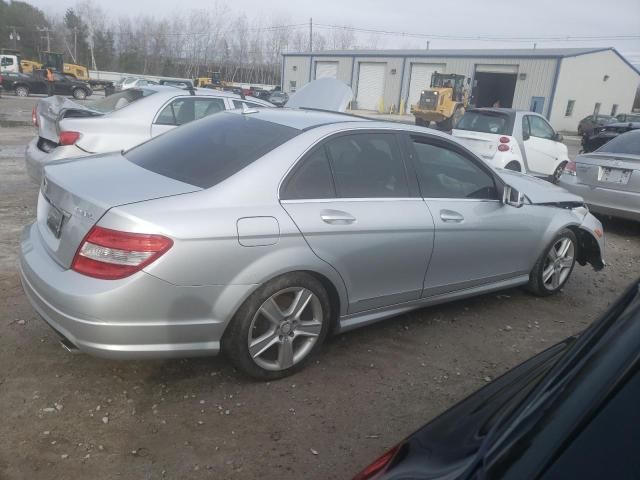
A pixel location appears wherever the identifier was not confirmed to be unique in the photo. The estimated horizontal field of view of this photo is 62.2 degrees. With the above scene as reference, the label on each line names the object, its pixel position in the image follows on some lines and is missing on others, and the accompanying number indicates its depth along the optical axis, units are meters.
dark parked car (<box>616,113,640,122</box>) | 33.00
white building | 36.12
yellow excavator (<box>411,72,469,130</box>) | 28.93
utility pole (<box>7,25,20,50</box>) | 65.28
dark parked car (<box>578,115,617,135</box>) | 32.97
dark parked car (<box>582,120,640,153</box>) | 15.94
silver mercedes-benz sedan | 2.67
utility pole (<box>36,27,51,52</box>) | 72.94
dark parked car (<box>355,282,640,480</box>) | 0.95
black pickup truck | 31.67
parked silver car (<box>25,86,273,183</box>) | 5.94
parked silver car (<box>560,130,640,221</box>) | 6.94
